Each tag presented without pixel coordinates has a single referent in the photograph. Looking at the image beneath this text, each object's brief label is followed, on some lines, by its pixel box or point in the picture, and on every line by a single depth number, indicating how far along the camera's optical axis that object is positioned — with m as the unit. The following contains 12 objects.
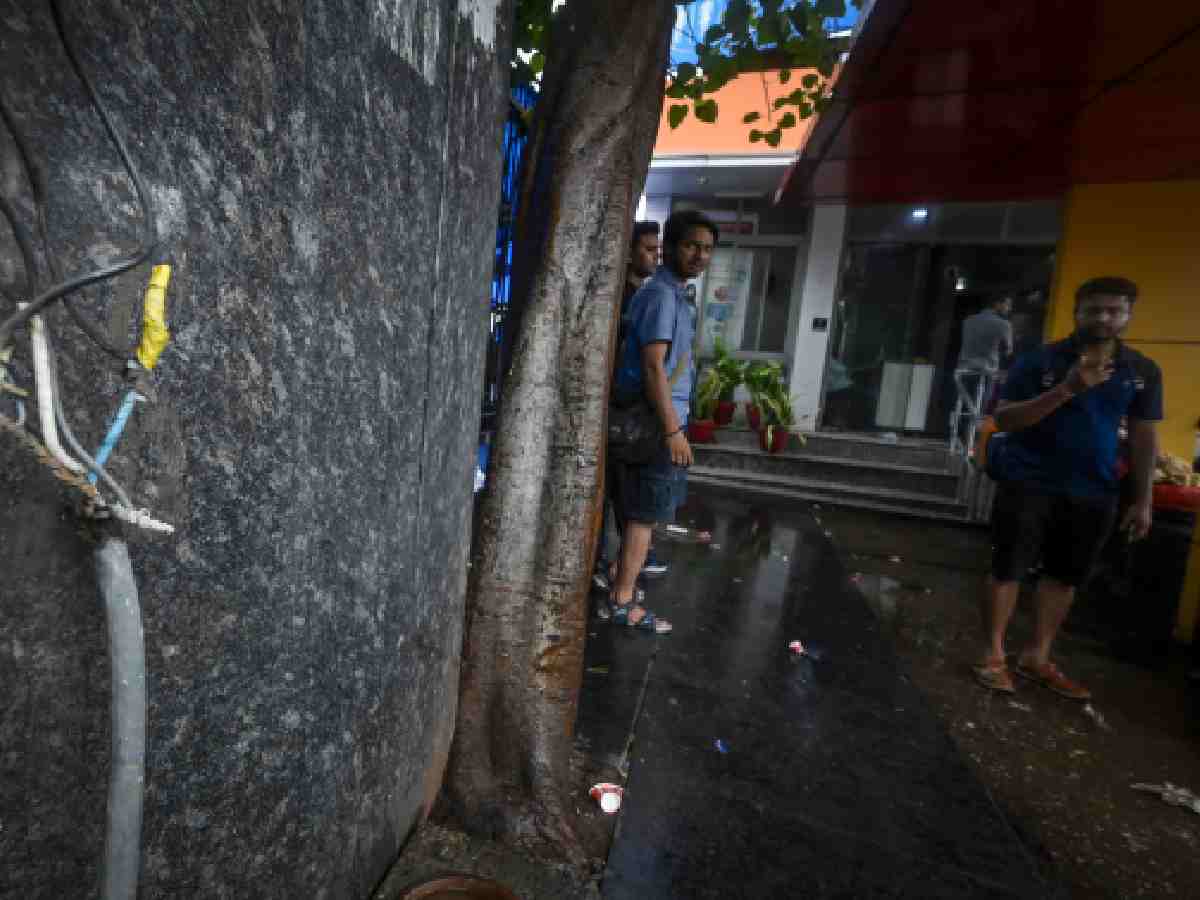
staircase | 7.73
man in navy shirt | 3.04
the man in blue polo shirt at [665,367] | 3.17
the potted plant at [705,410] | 9.18
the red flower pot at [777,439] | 8.98
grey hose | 0.75
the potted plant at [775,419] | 8.98
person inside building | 8.25
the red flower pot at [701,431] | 9.14
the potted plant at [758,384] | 9.38
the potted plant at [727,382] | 9.70
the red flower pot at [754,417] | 9.52
